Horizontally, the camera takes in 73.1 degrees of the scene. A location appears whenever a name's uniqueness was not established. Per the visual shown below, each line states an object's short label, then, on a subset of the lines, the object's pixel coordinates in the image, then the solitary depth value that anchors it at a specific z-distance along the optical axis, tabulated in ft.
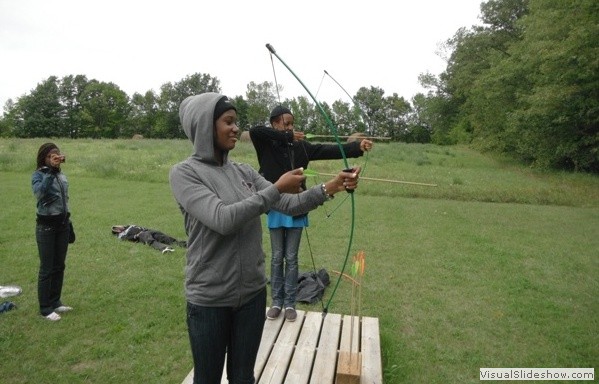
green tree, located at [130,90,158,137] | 203.31
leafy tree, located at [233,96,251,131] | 137.90
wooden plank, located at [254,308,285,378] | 9.27
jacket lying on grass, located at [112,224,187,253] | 20.37
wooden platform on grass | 9.01
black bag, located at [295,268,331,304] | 14.49
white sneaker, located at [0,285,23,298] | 14.29
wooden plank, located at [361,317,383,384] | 9.08
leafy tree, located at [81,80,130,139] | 197.06
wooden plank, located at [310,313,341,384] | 8.99
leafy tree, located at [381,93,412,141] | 70.99
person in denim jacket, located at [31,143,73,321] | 12.37
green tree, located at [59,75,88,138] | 197.88
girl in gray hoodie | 5.36
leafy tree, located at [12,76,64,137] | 194.80
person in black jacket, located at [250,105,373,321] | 10.60
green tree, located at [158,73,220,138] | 197.47
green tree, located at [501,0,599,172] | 46.52
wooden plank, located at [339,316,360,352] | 10.27
